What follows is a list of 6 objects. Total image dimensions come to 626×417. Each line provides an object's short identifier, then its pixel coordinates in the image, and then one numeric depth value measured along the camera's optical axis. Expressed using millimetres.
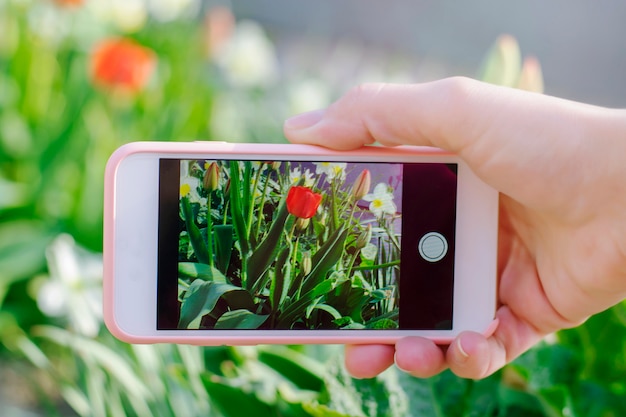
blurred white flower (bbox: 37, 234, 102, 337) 446
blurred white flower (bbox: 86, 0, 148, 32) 686
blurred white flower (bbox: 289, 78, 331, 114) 608
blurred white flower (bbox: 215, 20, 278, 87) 730
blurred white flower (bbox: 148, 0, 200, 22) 732
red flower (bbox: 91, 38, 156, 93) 594
